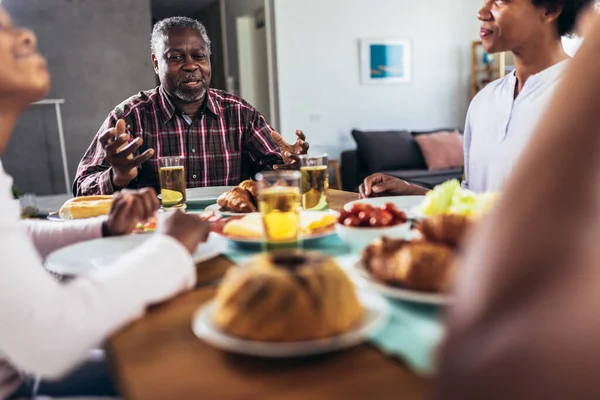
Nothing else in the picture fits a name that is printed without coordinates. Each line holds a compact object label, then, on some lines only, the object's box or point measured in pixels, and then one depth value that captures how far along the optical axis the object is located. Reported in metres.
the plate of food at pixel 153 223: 1.43
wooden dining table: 0.58
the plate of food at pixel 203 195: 1.93
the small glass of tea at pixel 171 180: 1.77
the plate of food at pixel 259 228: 1.24
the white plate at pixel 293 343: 0.64
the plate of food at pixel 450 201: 1.12
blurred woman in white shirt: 0.73
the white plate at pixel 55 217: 1.76
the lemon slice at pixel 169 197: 1.78
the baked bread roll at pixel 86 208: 1.70
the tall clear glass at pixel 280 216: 1.12
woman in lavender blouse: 1.88
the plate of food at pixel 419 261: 0.78
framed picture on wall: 6.38
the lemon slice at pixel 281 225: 1.12
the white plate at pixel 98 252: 1.06
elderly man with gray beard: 2.71
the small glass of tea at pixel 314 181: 1.58
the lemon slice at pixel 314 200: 1.59
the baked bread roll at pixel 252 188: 1.74
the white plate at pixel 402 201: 1.58
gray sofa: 5.64
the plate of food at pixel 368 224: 1.12
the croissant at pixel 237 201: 1.65
